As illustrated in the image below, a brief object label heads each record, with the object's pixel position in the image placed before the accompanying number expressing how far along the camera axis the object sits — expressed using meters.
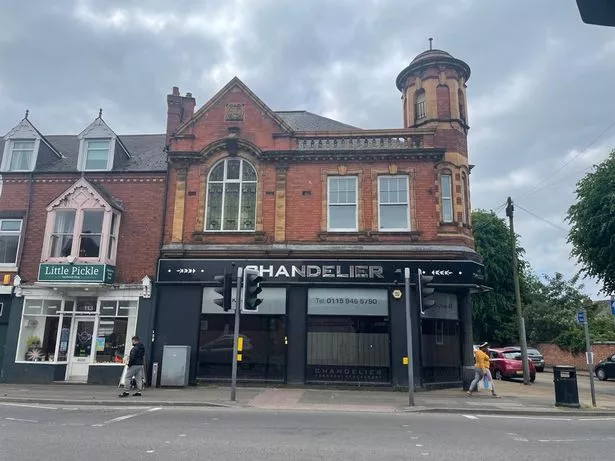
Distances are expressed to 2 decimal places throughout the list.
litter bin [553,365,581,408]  12.93
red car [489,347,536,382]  23.56
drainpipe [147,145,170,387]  16.78
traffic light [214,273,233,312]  13.35
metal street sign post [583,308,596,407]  13.26
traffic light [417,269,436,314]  12.96
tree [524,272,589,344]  36.53
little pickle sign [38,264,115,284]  16.95
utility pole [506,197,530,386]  21.03
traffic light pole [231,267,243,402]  13.05
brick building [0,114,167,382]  17.14
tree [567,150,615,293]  20.06
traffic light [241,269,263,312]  13.31
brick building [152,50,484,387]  16.56
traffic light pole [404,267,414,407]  12.58
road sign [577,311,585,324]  13.84
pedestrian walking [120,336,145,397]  13.88
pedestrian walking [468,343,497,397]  15.70
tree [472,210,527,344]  35.69
